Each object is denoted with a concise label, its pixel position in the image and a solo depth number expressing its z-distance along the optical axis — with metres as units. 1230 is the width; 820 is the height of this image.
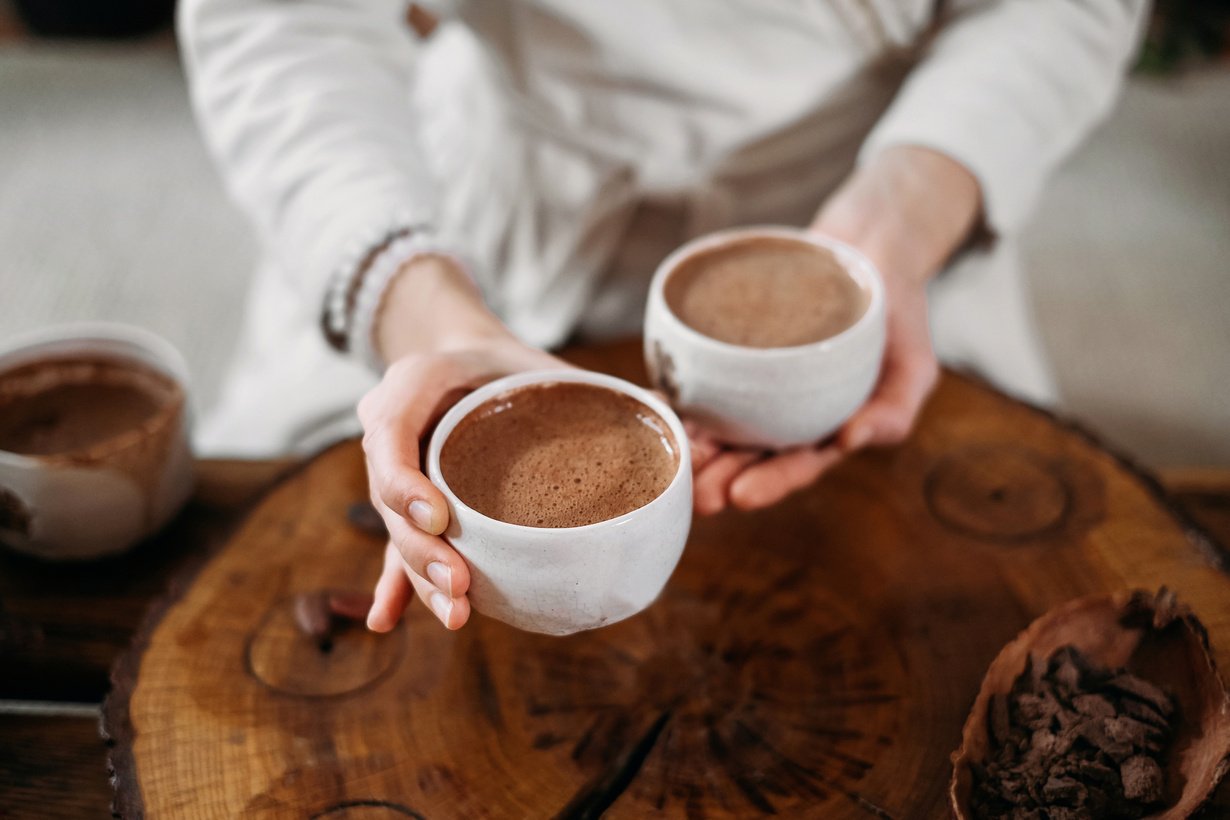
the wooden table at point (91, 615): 0.87
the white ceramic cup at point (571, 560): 0.65
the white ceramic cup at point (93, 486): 0.95
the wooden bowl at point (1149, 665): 0.67
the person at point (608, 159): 1.02
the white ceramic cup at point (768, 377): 0.81
